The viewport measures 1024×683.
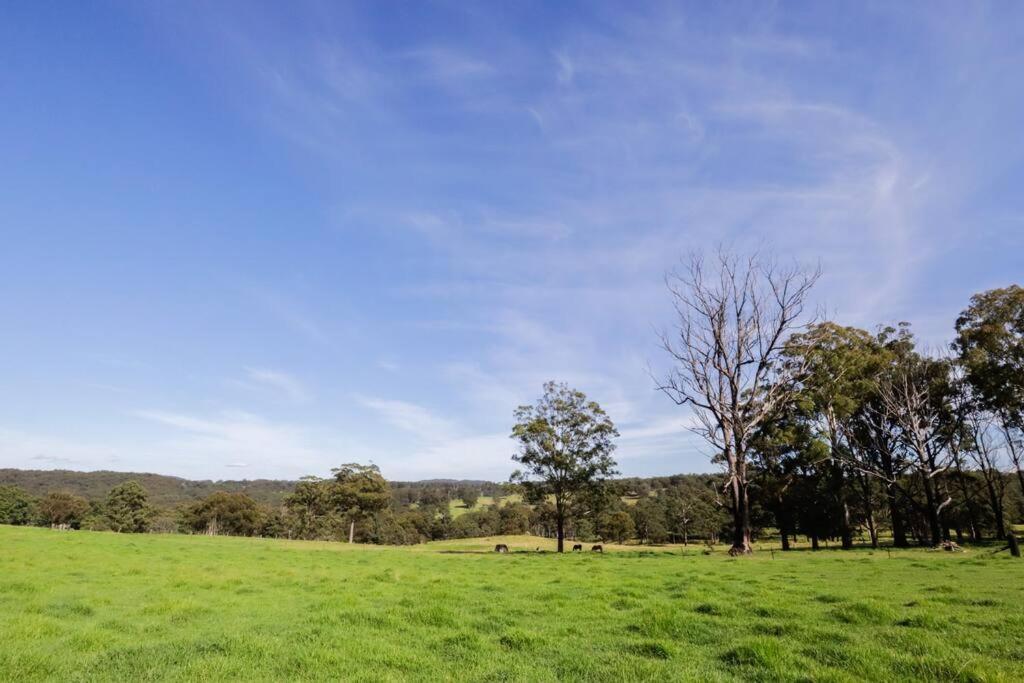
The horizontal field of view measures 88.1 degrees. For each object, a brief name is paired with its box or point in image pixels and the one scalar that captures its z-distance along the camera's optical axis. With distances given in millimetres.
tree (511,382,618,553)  49156
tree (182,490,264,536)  109750
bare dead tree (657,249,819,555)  35281
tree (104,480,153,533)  95875
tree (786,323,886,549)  47094
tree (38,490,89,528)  109250
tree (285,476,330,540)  94562
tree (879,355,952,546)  41250
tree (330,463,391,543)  80500
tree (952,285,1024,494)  40031
